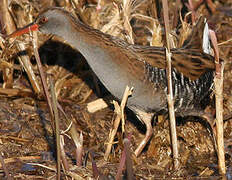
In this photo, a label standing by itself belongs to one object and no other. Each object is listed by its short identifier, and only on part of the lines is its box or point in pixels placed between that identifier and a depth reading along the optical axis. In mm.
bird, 9023
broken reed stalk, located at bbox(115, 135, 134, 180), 6352
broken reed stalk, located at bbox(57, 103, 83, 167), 7881
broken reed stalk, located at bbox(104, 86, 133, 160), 8668
